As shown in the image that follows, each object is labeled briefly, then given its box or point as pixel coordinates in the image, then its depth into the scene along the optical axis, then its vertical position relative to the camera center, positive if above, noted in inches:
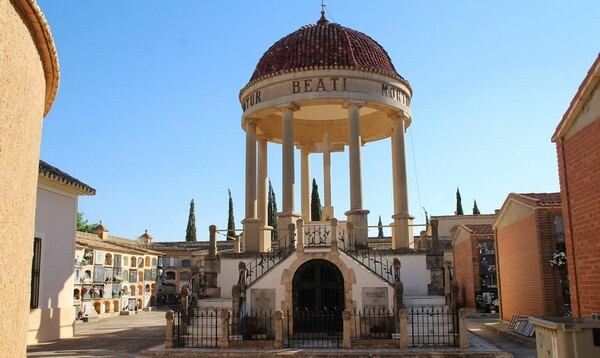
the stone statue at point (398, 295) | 707.4 -25.5
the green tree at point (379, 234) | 2045.8 +151.4
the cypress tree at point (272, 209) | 2044.8 +239.9
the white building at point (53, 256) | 804.6 +34.1
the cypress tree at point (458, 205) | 2219.5 +262.3
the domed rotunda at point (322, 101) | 881.5 +276.4
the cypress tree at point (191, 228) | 2753.4 +235.6
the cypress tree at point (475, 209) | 2299.5 +254.6
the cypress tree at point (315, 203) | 1740.9 +218.9
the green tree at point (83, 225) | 2711.6 +261.0
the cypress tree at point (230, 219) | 2392.1 +239.8
